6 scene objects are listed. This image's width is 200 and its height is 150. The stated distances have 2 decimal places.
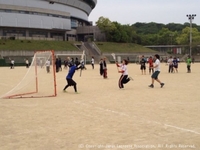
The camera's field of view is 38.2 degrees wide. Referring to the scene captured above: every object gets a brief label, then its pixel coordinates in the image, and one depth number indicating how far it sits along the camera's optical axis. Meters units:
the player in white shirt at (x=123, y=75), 16.17
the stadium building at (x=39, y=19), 74.94
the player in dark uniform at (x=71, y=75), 14.75
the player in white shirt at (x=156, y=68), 16.19
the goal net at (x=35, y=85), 14.38
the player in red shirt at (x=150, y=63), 27.76
